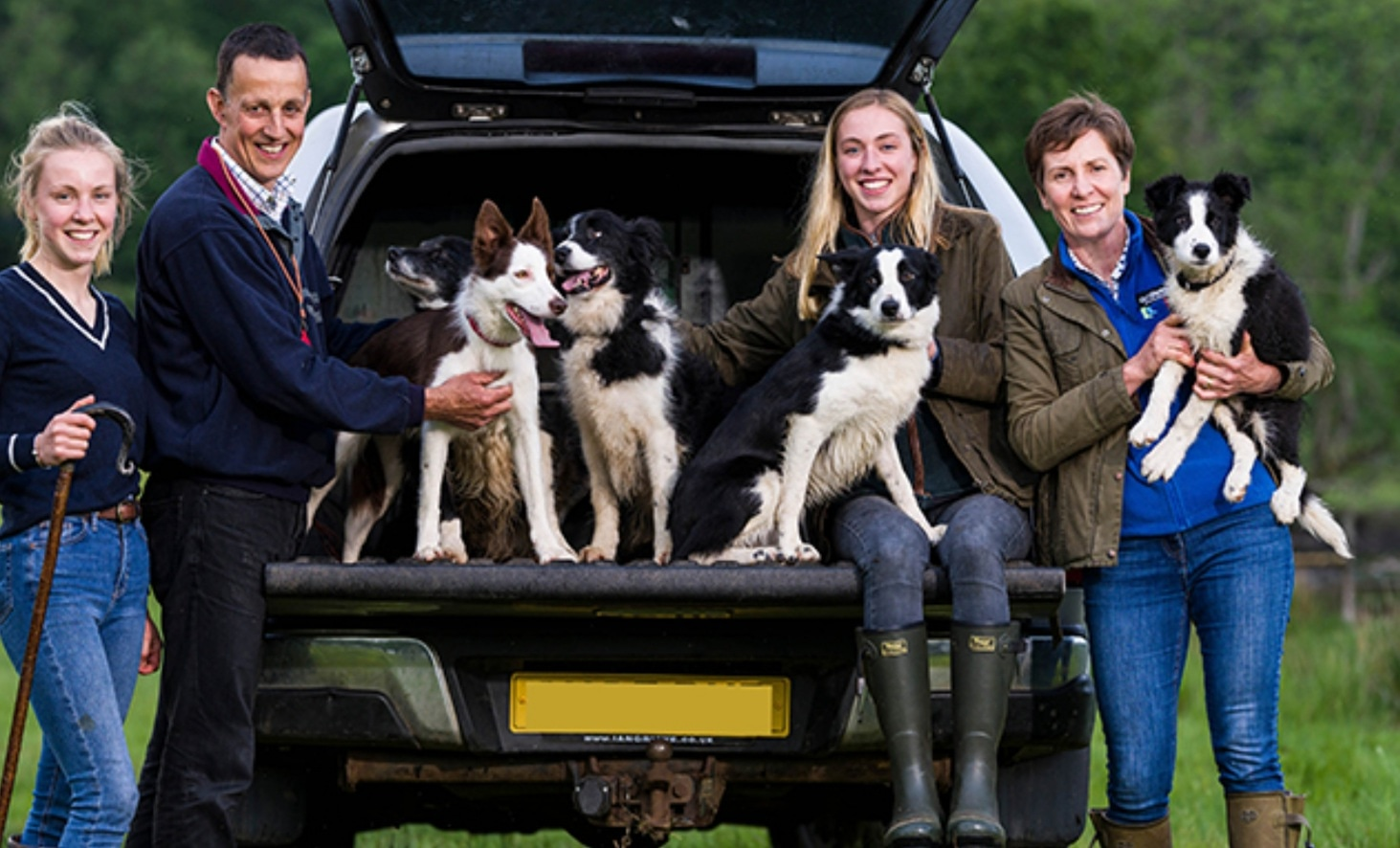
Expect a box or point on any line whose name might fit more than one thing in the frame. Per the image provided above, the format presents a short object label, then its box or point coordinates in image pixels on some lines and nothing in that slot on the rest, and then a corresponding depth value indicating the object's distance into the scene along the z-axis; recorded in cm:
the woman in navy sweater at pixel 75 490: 792
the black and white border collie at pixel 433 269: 1122
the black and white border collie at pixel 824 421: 955
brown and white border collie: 992
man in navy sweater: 833
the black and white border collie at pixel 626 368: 1048
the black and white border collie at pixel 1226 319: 904
